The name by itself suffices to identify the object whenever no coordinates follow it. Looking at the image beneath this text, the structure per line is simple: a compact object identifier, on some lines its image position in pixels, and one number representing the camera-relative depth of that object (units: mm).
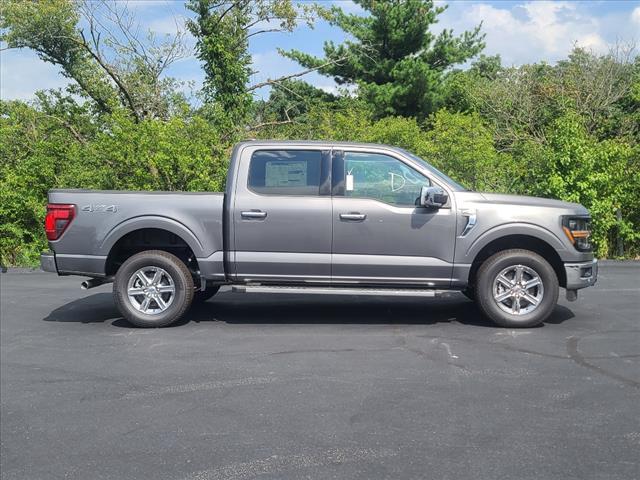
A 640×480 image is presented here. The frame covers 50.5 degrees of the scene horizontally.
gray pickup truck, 7254
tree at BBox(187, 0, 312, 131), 21562
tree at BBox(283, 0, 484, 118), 28438
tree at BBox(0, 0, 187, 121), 22766
